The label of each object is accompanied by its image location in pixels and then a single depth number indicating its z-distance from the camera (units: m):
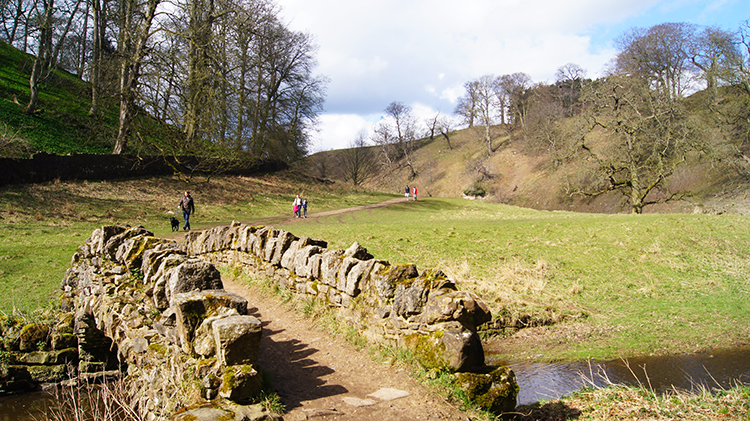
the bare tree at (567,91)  72.11
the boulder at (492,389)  4.63
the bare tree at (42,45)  25.78
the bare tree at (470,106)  69.44
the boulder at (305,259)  8.09
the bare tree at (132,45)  16.80
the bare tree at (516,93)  73.81
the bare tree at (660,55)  41.25
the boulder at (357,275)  6.65
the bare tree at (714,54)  31.34
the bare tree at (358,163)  60.88
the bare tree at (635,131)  28.34
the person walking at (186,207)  18.62
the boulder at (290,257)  8.68
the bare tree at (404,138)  75.31
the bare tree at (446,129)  81.94
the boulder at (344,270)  6.97
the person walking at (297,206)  24.80
